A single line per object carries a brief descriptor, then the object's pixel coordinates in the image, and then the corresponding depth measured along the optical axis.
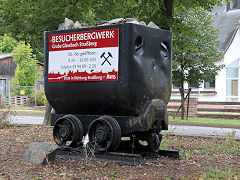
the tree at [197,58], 19.73
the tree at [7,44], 52.56
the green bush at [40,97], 33.50
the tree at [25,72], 37.03
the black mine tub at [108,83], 7.27
